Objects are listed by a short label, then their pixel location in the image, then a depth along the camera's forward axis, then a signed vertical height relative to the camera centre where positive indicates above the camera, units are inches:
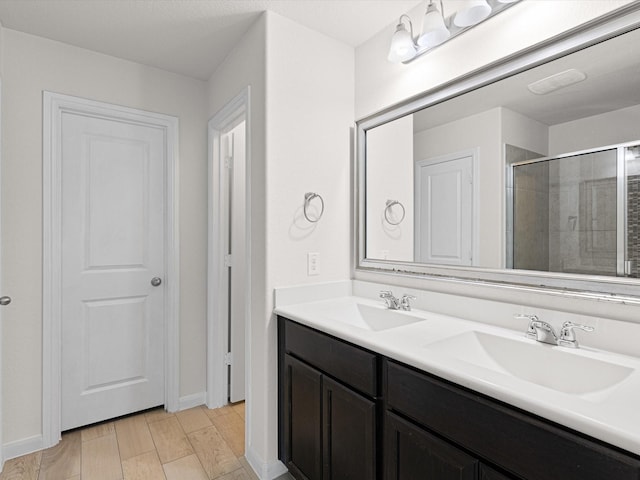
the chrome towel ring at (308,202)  75.5 +7.9
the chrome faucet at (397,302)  67.4 -11.7
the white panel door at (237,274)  103.7 -10.0
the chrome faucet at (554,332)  45.2 -11.9
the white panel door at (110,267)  87.7 -7.3
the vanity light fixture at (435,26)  55.1 +35.3
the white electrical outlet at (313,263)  76.2 -5.0
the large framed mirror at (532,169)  44.8 +10.9
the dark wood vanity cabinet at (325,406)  49.9 -26.4
